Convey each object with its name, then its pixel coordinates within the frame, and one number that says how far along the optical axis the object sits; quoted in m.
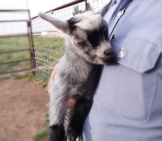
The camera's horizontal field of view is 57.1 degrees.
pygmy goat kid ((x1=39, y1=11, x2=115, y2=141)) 0.33
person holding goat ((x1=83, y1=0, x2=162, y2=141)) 0.23
